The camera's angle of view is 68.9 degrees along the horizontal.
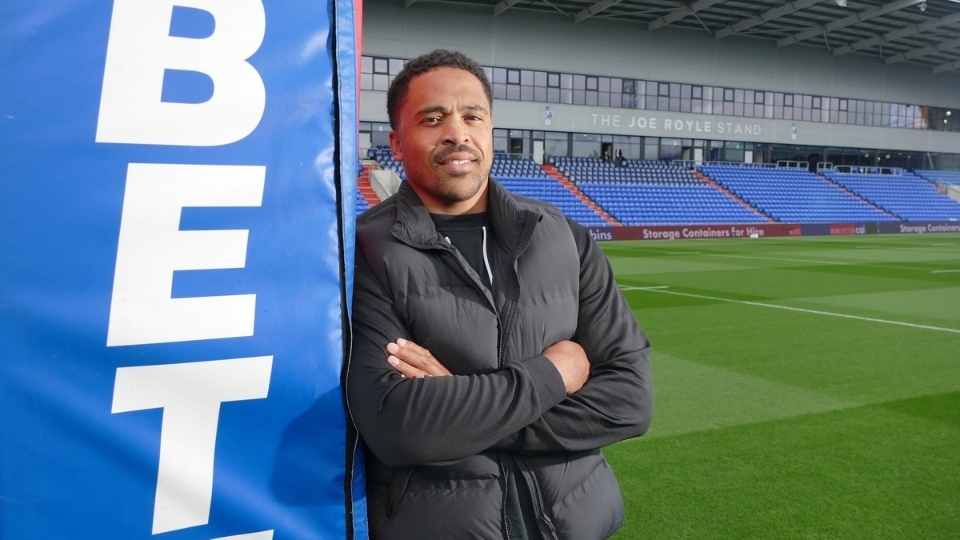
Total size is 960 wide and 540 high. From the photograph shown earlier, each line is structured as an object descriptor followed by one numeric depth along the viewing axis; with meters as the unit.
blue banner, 1.25
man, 1.65
